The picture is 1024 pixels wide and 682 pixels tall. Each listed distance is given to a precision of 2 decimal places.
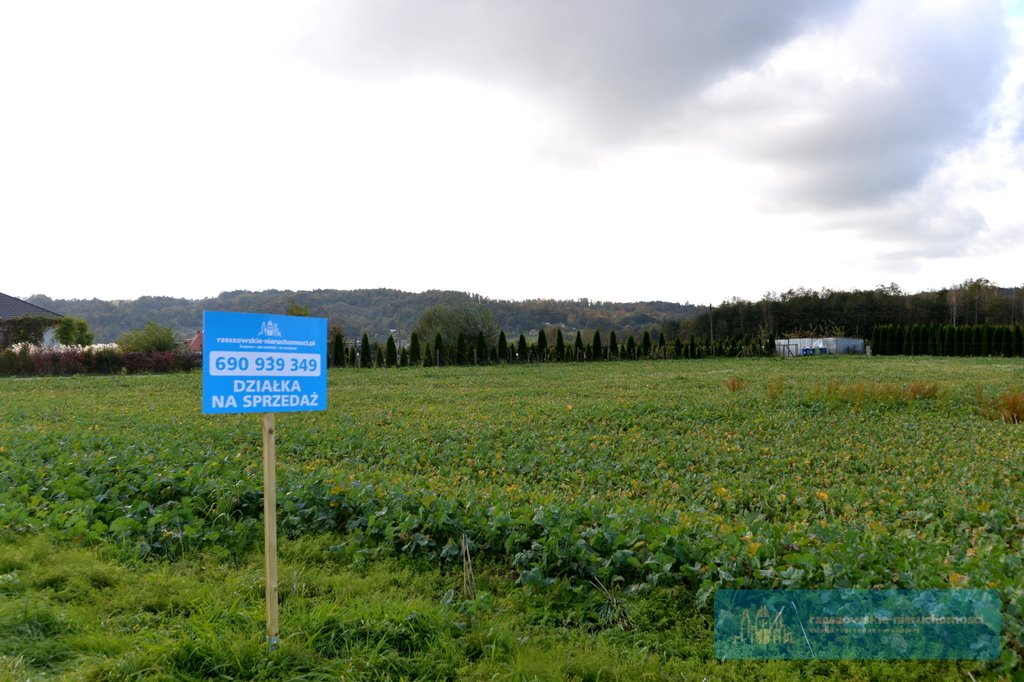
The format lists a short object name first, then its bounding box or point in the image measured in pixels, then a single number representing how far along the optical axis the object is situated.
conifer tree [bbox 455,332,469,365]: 40.16
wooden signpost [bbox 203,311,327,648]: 3.28
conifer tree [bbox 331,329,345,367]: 38.59
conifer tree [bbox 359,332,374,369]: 38.31
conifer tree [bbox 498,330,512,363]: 41.68
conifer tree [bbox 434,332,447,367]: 39.38
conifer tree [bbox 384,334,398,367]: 39.29
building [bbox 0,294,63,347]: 42.75
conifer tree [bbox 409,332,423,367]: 41.06
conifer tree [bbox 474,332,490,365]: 40.22
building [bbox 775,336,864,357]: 52.53
